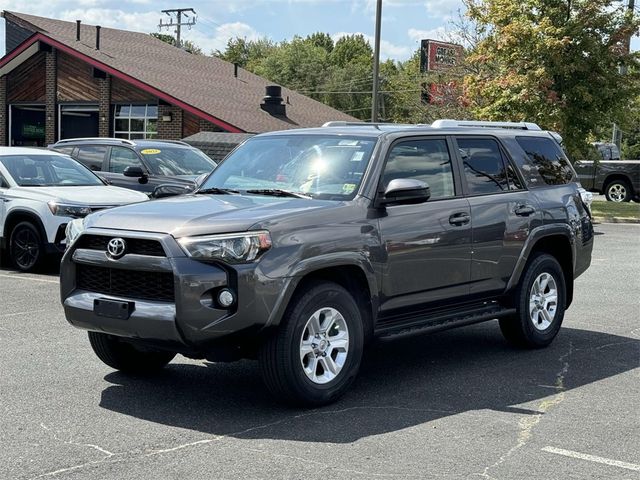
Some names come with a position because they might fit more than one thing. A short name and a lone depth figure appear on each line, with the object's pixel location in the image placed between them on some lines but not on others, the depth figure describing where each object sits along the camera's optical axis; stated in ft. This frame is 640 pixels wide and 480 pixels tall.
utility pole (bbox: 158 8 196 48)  248.32
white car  41.19
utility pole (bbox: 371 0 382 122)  97.91
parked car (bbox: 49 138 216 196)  53.42
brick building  105.19
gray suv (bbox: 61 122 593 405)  19.16
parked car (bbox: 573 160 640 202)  100.58
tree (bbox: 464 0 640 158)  85.87
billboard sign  133.82
